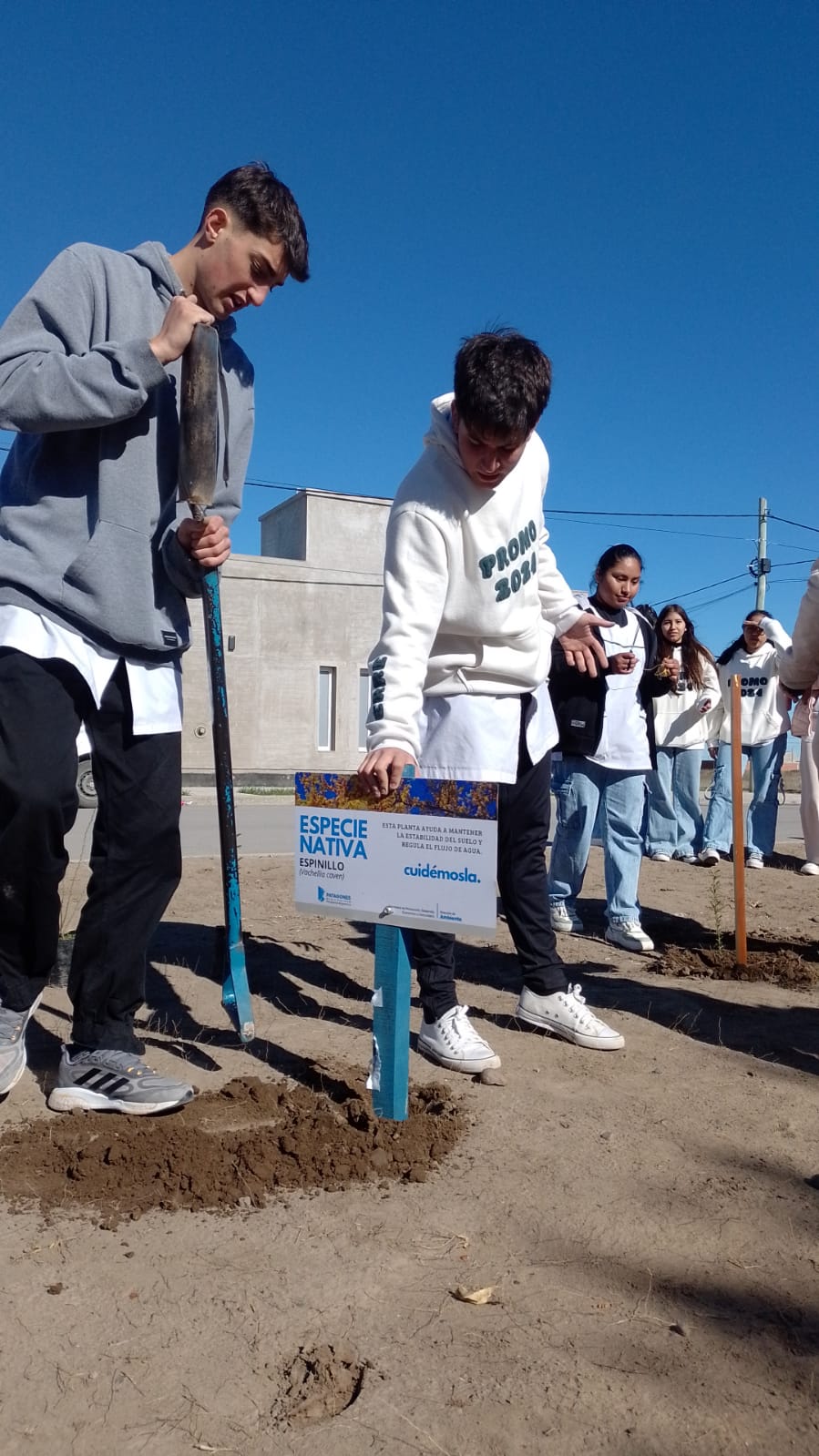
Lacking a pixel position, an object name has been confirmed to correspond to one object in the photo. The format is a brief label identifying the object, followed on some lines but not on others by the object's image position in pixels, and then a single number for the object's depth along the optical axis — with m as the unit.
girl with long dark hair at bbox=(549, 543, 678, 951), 5.45
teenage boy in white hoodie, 2.98
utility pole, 34.78
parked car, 12.88
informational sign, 2.57
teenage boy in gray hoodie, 2.56
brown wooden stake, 4.79
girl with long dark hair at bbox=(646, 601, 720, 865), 8.67
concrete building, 24.94
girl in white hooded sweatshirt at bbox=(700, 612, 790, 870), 8.70
